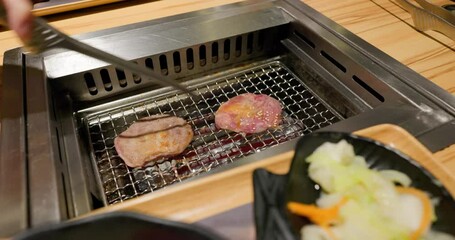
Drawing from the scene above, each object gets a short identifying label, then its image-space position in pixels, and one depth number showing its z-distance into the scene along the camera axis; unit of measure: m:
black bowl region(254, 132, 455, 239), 0.22
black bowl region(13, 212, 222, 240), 0.19
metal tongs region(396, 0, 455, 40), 0.49
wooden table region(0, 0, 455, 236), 0.46
